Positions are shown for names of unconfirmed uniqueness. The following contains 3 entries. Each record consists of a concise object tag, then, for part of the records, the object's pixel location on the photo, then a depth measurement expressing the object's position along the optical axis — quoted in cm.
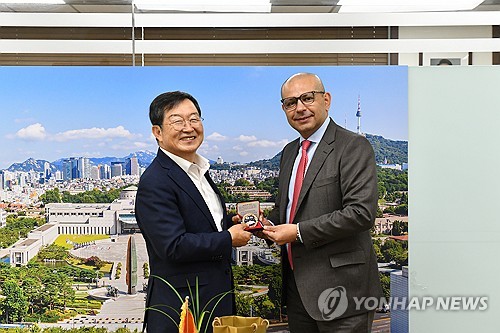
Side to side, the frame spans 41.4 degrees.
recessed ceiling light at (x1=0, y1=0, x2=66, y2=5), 362
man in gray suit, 318
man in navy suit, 299
